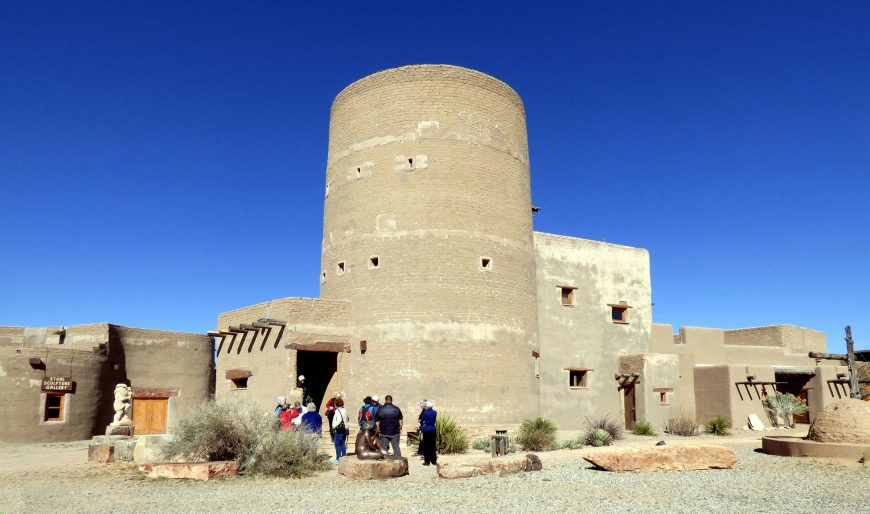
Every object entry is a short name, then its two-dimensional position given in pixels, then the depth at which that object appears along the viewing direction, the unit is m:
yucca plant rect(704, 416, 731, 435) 24.14
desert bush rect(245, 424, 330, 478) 12.82
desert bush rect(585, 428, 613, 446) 20.02
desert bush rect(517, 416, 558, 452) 18.61
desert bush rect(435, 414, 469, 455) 17.61
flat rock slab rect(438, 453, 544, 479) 12.55
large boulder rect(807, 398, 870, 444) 14.41
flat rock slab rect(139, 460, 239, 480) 12.41
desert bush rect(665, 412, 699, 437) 23.89
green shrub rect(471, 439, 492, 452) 18.55
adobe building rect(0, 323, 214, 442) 22.17
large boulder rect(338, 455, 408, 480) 12.49
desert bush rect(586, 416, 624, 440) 21.98
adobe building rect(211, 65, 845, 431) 20.06
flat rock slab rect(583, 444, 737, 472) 13.35
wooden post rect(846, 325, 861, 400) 19.42
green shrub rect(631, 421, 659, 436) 24.09
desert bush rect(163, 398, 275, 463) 13.31
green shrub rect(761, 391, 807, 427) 26.22
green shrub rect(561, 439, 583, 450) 19.38
